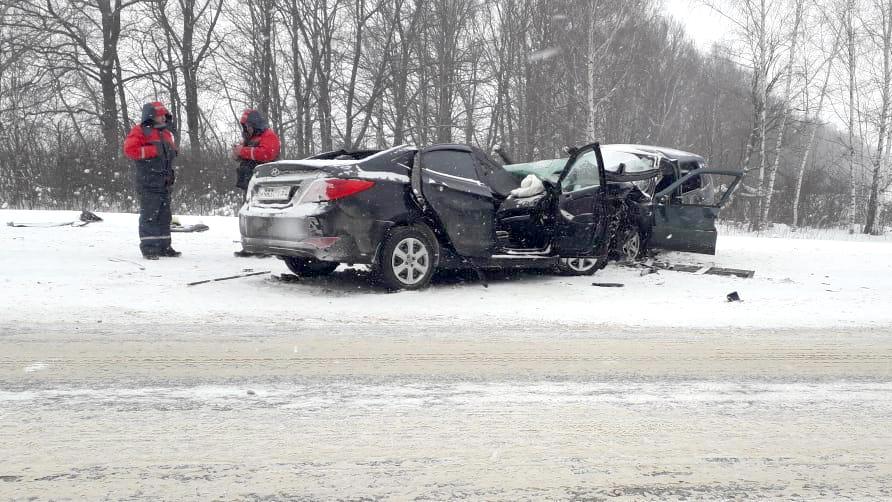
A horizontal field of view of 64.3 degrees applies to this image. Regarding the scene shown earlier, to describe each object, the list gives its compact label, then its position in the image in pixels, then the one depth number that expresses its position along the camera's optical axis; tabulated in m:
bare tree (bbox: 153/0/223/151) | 27.30
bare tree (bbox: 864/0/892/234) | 26.31
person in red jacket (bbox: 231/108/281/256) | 9.15
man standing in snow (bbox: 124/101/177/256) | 8.55
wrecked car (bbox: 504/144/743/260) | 9.33
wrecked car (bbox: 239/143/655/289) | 6.83
